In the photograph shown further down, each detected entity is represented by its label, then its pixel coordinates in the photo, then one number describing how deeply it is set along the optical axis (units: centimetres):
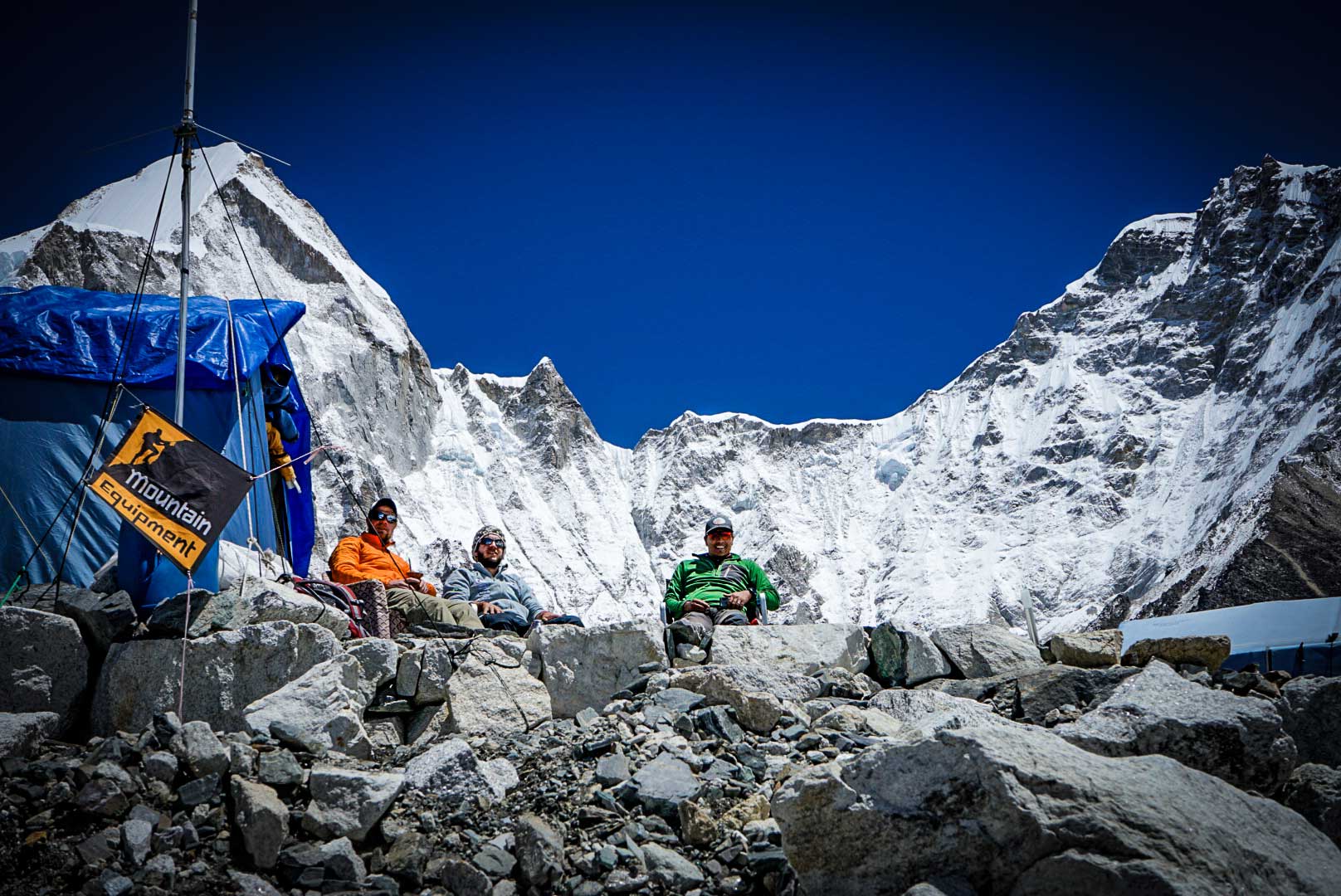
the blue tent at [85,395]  755
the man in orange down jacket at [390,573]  643
